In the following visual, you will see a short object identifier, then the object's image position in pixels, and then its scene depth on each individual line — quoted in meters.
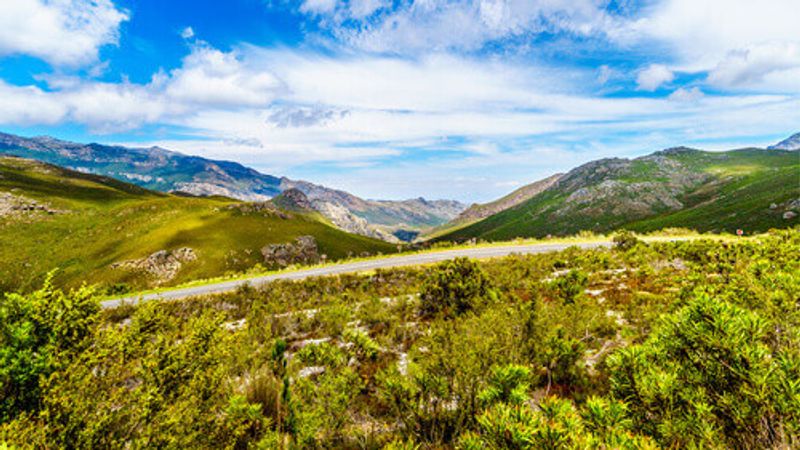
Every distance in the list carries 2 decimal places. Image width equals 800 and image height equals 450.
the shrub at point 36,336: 5.07
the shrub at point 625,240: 25.43
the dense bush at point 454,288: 15.22
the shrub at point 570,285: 14.64
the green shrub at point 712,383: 3.59
